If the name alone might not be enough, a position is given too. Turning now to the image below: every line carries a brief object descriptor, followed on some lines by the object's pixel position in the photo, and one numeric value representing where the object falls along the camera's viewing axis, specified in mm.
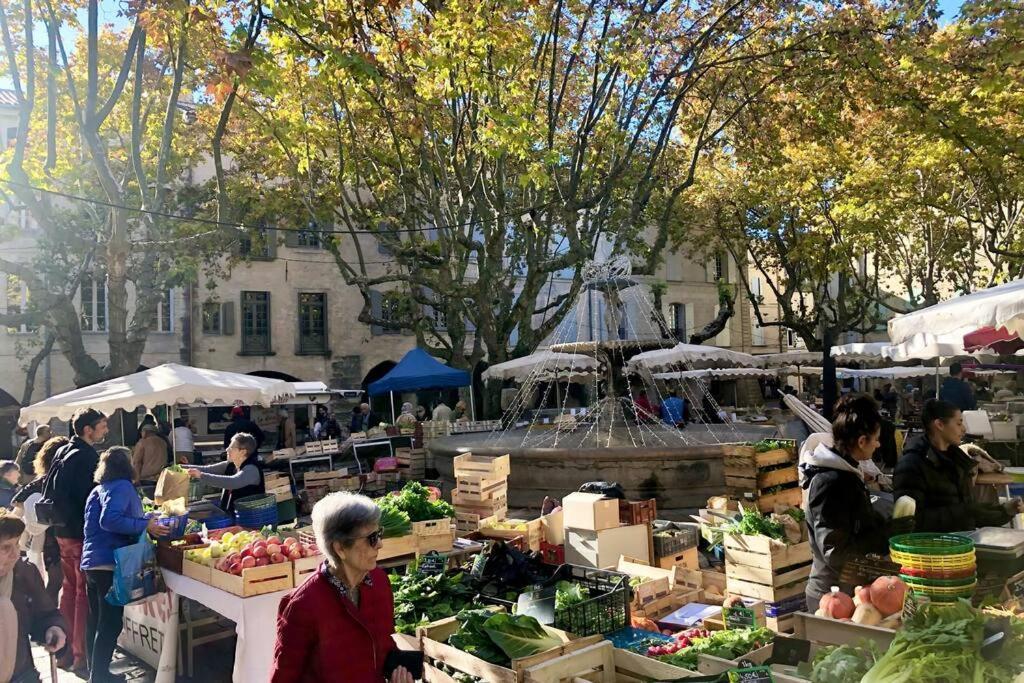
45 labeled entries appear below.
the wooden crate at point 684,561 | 6555
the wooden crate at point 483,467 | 8312
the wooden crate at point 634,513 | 6574
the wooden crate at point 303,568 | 4969
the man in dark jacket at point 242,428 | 13344
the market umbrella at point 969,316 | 5152
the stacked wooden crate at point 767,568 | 5531
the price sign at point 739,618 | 4113
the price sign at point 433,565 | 5316
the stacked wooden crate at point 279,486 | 9977
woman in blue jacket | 5281
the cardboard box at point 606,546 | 6207
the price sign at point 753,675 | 2771
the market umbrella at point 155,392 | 9820
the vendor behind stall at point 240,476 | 7469
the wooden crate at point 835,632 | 3090
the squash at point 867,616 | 3320
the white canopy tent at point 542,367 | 16344
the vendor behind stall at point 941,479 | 4223
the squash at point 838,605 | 3457
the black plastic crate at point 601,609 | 4148
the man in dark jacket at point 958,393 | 10656
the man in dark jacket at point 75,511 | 5891
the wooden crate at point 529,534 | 6832
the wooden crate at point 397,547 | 6102
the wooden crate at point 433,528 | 6203
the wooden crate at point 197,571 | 5164
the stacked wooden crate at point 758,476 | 8562
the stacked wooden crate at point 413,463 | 14922
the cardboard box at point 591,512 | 6148
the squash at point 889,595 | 3371
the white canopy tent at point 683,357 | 15430
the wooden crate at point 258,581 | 4758
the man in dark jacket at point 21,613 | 3963
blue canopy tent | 18562
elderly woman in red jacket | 2953
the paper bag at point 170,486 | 8250
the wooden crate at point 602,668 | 3434
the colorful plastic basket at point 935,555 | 3344
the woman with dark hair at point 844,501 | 3721
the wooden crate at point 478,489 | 8297
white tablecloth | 4641
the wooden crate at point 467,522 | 8266
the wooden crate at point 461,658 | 3535
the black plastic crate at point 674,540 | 6602
